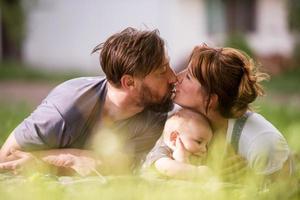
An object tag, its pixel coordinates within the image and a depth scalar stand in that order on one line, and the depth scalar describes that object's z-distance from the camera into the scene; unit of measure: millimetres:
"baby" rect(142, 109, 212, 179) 4164
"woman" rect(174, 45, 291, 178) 4230
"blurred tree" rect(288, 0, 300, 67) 21984
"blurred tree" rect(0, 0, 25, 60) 24531
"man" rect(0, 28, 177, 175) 4246
